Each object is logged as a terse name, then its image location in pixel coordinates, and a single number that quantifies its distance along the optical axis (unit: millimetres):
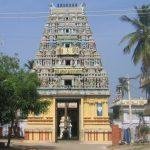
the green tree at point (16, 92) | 30941
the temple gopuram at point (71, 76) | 52125
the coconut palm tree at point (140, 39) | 43375
